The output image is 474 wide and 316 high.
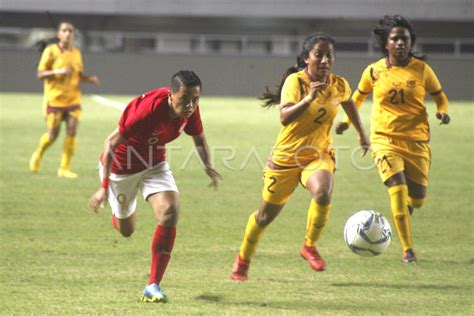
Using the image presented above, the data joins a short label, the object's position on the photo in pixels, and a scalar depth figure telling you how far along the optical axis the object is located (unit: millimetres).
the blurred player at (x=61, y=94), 28328
